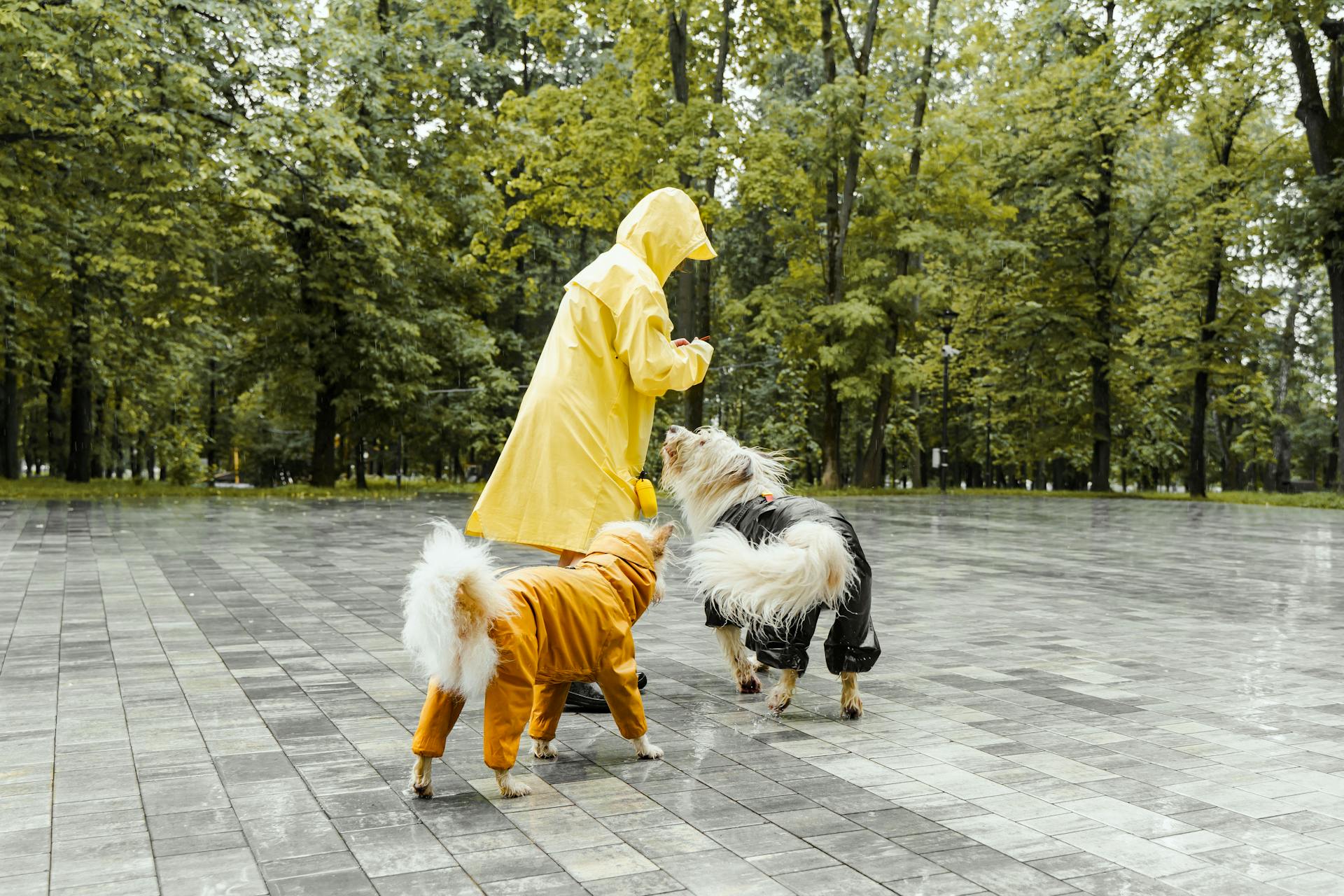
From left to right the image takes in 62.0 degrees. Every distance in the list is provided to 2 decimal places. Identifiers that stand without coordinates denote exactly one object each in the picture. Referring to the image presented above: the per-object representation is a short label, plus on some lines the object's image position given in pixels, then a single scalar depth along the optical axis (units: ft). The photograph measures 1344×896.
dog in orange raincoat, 11.67
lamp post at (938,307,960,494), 102.58
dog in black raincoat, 15.21
